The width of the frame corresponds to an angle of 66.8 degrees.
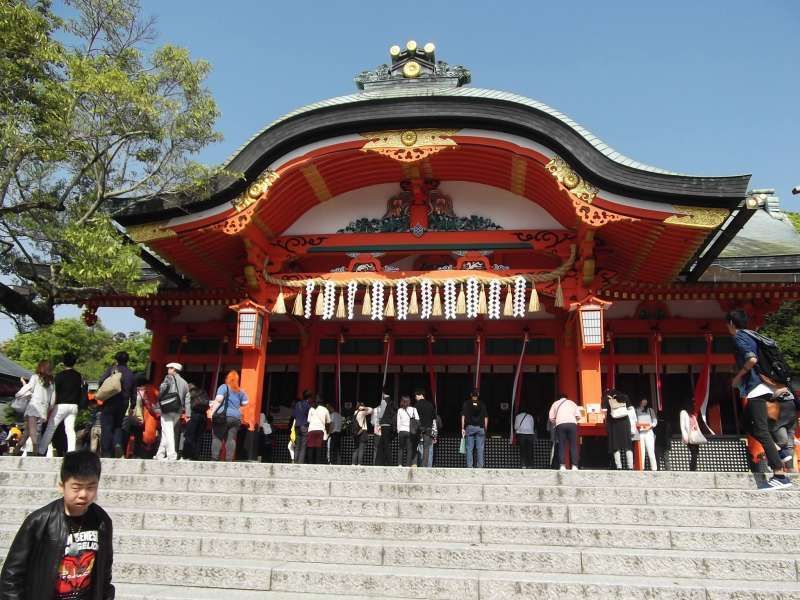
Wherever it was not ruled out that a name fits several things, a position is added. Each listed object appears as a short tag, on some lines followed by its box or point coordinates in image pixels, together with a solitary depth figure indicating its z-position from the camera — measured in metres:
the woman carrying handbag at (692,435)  11.04
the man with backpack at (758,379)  6.12
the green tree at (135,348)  33.06
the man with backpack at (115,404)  8.77
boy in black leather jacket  2.71
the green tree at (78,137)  7.88
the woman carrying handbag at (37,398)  8.86
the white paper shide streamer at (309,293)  11.57
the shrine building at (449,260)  10.59
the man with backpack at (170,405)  8.92
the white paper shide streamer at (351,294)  11.12
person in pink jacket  9.46
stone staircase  4.57
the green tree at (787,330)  22.53
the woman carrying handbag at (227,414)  9.47
